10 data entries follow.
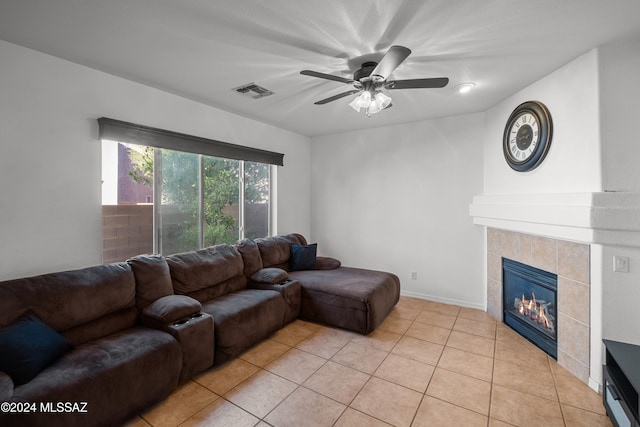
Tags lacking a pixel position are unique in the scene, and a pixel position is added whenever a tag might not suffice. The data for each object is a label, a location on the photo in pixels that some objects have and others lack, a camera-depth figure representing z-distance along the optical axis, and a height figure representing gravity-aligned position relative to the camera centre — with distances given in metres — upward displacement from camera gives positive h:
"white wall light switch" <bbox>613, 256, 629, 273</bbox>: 2.02 -0.39
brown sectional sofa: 1.60 -0.92
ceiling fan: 1.95 +1.03
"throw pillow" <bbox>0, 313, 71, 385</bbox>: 1.52 -0.79
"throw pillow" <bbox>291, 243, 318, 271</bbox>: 4.04 -0.67
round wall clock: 2.63 +0.79
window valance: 2.55 +0.80
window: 2.75 +0.15
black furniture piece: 1.57 -1.09
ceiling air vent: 2.85 +1.31
